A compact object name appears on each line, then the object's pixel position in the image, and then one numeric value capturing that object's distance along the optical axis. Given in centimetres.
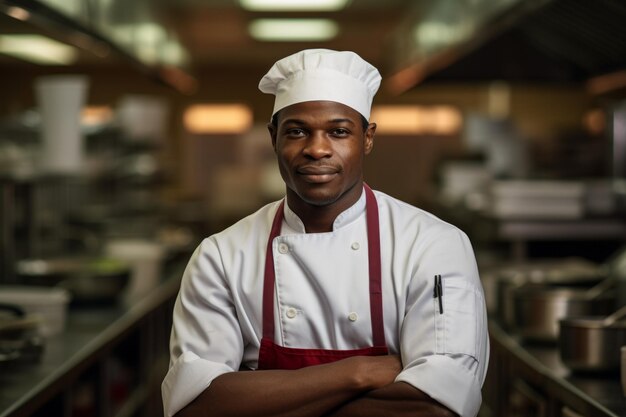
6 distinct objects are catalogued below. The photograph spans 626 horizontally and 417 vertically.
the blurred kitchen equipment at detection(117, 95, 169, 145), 741
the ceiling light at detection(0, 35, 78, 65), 362
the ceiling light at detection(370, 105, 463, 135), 1394
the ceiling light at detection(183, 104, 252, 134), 1397
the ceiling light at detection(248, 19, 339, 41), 951
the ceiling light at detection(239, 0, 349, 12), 748
